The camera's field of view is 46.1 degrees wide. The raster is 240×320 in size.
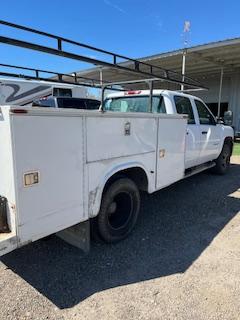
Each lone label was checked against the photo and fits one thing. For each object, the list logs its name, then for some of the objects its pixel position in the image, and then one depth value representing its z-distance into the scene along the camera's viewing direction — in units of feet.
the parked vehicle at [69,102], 32.86
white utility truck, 8.30
